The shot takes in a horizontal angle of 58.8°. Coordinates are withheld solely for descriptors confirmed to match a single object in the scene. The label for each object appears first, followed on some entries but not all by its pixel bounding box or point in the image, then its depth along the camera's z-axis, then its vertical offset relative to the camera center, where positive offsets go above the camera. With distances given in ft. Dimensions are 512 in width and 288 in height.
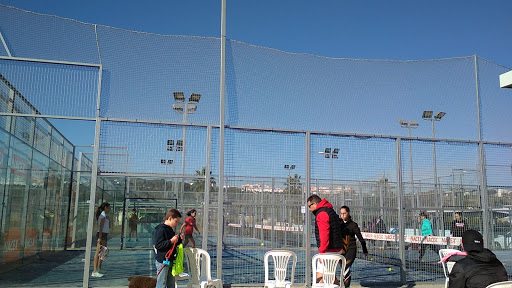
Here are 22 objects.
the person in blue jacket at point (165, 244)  19.30 -1.57
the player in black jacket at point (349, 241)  26.12 -1.82
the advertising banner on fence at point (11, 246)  28.35 -2.67
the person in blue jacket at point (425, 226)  34.32 -1.18
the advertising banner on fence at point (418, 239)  31.01 -1.97
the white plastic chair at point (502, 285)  13.05 -2.10
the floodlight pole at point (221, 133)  27.17 +4.53
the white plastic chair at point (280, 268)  22.25 -2.99
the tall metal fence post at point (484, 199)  31.68 +0.85
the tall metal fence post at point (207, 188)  26.55 +1.13
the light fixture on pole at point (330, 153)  30.14 +3.74
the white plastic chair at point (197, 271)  21.56 -3.05
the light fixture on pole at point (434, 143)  32.17 +4.76
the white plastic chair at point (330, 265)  21.93 -2.70
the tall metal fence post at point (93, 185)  25.64 +1.16
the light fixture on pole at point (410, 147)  32.06 +4.42
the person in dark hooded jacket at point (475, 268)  13.29 -1.67
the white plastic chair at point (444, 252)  24.65 -2.27
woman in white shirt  32.55 -1.41
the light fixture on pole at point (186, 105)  27.27 +6.73
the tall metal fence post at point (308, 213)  27.89 -0.31
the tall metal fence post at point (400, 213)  30.04 -0.21
